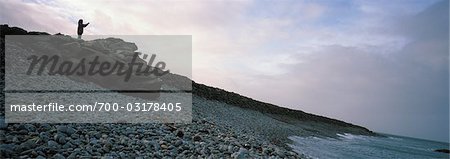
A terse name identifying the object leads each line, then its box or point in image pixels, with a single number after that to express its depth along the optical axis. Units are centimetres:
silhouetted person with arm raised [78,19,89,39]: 2372
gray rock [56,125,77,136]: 802
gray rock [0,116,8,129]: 743
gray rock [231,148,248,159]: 873
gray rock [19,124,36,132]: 765
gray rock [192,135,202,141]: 1007
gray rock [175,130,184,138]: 1029
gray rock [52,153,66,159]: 630
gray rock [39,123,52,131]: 801
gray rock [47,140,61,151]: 680
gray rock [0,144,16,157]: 612
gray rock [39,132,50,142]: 713
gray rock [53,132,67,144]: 729
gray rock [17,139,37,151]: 645
